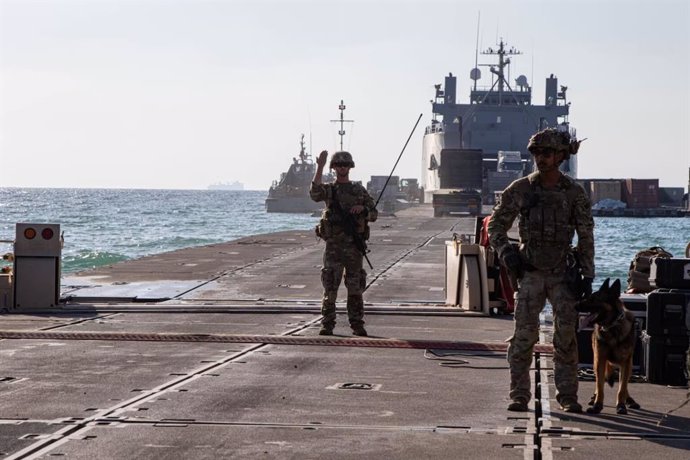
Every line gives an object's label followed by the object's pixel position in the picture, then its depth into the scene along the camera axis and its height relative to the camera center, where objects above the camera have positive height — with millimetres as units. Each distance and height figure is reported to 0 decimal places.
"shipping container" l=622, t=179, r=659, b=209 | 135750 +1032
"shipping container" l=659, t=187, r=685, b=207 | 156250 +1019
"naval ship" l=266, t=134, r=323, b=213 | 168125 +110
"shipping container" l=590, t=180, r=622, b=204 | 136375 +1146
